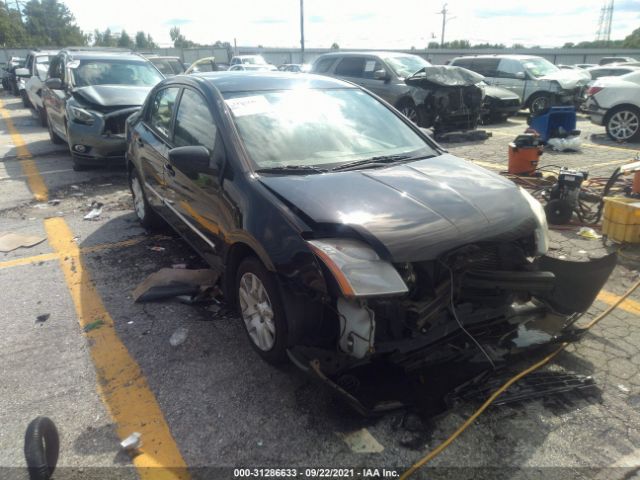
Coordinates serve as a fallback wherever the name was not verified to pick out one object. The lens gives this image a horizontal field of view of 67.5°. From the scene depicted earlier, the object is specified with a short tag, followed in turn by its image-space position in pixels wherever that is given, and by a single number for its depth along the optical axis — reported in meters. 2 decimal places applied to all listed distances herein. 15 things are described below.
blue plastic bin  9.26
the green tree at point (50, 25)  67.89
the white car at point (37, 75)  12.34
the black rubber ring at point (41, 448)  2.10
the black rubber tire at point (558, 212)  5.29
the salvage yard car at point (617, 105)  9.80
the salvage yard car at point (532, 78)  13.95
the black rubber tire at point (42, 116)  12.72
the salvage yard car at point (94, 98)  7.51
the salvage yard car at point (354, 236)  2.39
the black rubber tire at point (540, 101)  13.98
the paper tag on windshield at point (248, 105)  3.42
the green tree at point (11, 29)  52.12
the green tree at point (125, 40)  91.62
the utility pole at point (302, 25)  37.59
